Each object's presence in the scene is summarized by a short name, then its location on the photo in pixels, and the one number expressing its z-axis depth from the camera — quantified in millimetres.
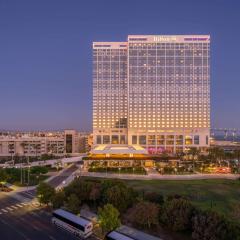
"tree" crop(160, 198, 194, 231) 35031
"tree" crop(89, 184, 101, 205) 45844
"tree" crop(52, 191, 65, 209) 44875
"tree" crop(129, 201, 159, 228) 36812
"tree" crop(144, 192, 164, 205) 42375
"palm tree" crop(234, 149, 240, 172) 104975
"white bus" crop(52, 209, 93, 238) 34656
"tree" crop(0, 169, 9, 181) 66250
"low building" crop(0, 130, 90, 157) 138125
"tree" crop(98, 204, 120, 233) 34500
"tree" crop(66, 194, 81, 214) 41094
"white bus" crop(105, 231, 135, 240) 30231
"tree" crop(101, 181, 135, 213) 41969
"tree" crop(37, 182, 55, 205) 47062
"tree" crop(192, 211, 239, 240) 29492
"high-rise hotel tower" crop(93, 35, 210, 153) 143875
